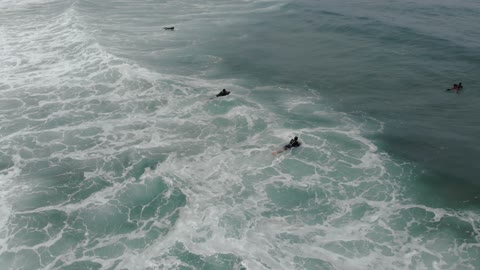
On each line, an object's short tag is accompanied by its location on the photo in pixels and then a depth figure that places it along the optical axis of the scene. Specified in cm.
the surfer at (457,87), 4406
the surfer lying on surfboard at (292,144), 3362
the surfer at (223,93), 4200
